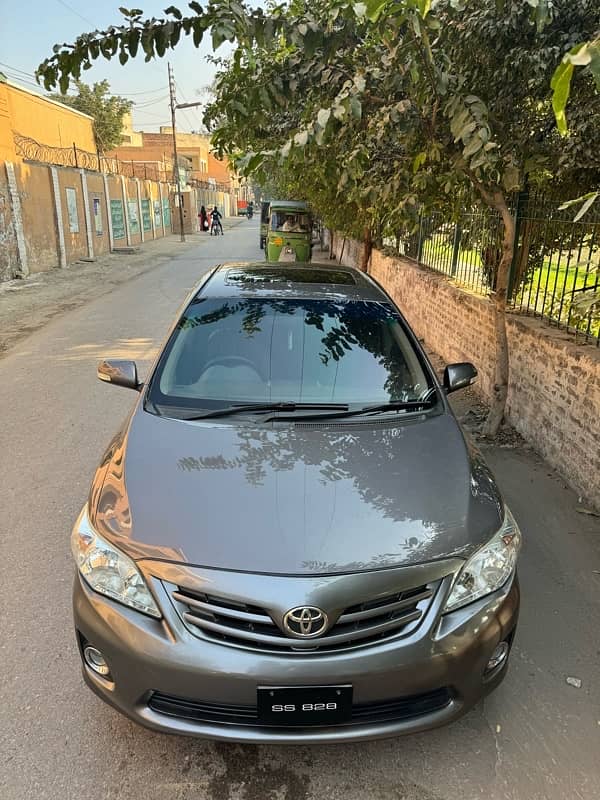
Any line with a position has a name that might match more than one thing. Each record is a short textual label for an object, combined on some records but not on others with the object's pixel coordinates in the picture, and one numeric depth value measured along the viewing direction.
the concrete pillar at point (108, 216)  23.03
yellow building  14.52
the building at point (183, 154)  49.44
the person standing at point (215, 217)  37.59
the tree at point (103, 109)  40.28
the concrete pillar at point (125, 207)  25.58
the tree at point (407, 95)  3.36
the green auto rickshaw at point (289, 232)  18.25
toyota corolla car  1.91
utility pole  32.74
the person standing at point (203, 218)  39.25
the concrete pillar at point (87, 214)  20.40
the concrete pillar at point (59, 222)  17.61
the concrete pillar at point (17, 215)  14.64
